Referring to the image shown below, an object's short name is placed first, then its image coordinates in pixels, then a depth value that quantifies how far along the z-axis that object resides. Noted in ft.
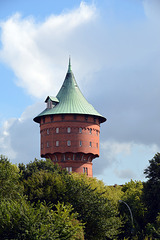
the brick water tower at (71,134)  301.63
